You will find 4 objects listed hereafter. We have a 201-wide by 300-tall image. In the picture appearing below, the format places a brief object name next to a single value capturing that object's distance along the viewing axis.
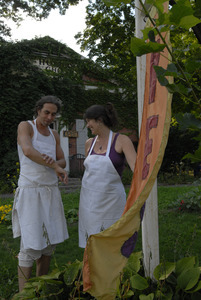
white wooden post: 2.27
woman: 2.67
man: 2.66
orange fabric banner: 1.13
